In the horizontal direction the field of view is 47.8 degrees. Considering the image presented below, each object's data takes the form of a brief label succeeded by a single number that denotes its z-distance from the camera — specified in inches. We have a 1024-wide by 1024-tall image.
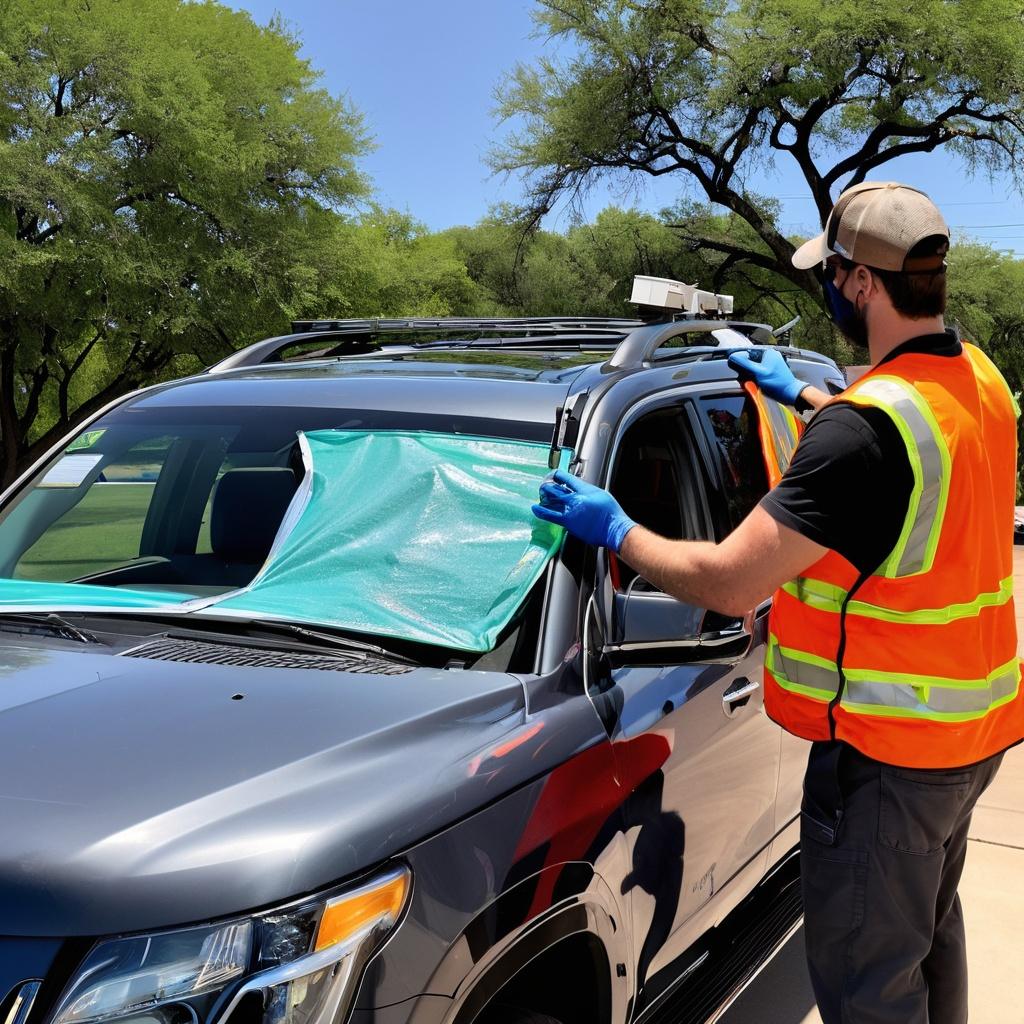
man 90.3
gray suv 62.4
